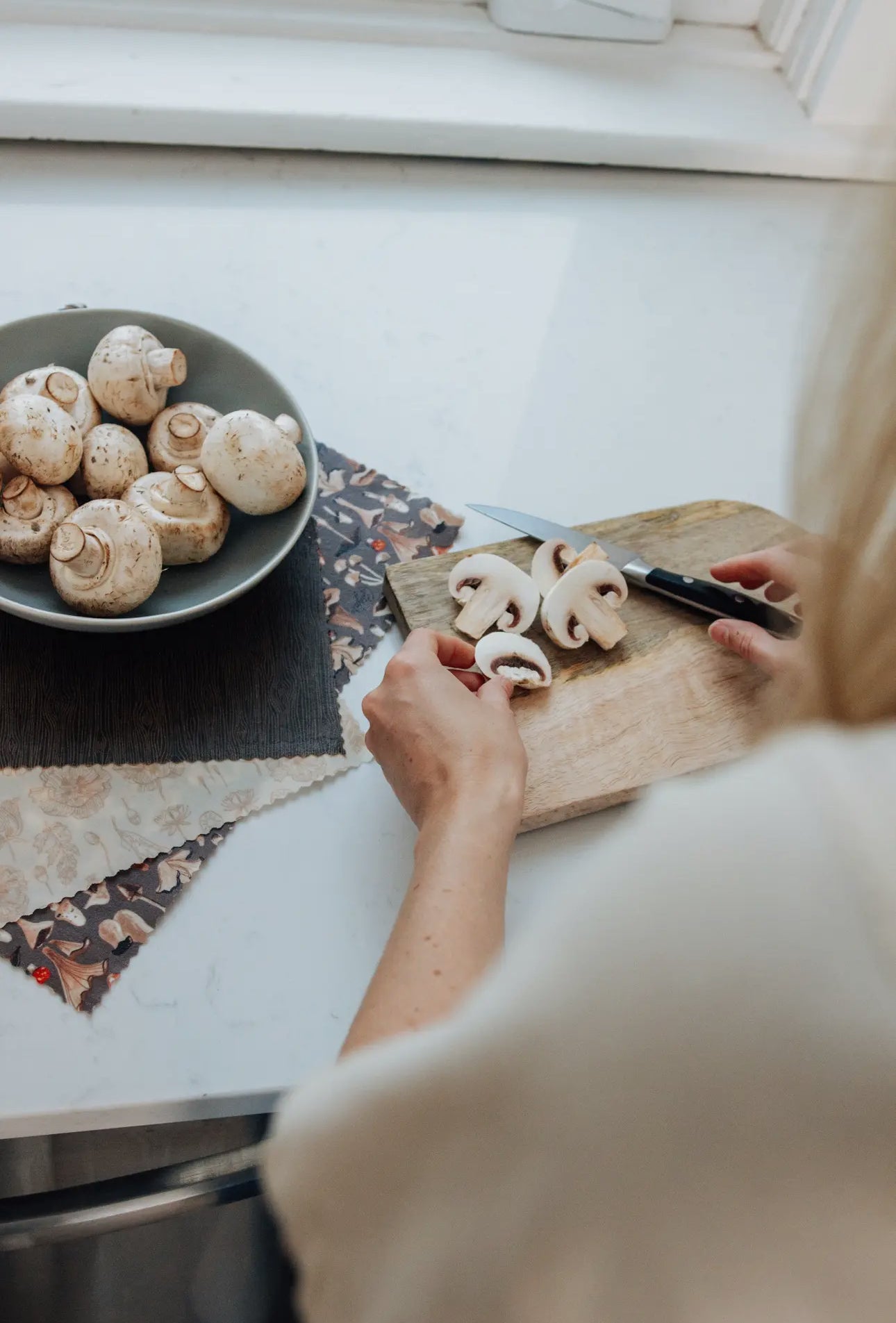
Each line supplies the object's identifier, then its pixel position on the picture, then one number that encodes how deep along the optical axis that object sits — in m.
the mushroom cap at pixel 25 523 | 0.70
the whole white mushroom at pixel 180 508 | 0.73
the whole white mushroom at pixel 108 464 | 0.74
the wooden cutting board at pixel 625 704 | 0.71
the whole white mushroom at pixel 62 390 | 0.74
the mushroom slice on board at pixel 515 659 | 0.74
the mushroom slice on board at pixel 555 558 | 0.80
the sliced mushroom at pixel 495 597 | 0.77
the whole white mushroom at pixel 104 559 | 0.66
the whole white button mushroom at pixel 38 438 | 0.70
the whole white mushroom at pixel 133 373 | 0.76
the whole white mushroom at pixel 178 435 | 0.76
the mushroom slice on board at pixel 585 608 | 0.77
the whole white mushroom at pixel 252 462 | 0.73
